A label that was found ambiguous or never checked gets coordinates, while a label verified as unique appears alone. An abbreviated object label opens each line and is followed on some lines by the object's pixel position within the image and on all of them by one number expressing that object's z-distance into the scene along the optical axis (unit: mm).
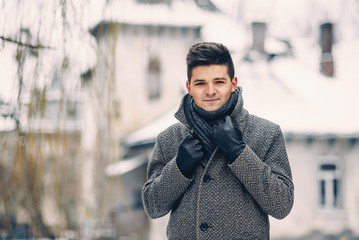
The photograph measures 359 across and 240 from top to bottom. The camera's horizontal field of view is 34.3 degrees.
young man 2045
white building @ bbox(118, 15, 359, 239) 16672
